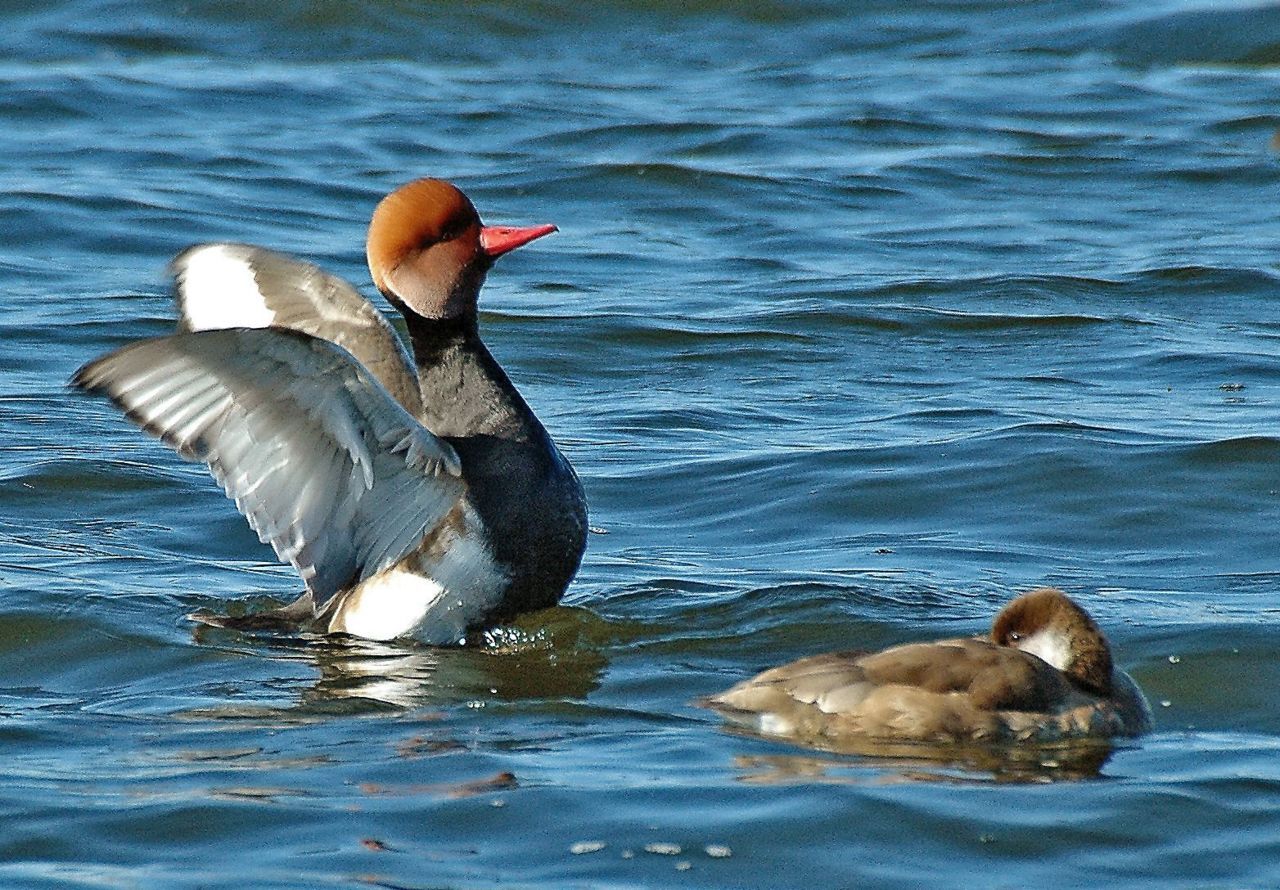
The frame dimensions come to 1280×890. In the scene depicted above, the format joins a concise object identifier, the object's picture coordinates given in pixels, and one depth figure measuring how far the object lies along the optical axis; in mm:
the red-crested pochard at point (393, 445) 13281
